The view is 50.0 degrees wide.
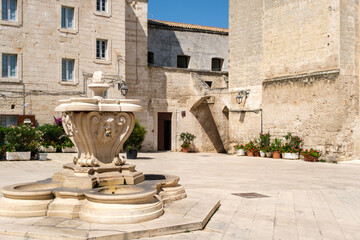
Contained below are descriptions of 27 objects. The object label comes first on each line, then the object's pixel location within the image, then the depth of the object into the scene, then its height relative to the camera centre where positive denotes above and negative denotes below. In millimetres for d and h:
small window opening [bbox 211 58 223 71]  26312 +4200
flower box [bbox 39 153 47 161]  14633 -1208
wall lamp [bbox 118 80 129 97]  18500 +1805
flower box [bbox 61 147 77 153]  17297 -1155
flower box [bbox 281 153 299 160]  16388 -1290
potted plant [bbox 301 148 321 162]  15461 -1174
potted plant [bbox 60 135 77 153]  17312 -975
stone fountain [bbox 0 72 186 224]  5156 -951
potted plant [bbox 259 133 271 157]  17656 -714
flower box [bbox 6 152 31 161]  14508 -1207
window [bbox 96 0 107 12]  19453 +6045
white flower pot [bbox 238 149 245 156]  18828 -1305
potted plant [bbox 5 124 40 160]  14516 -652
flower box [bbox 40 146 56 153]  17062 -1099
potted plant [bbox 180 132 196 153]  21609 -846
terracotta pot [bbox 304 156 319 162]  15484 -1338
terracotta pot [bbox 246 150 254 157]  18297 -1321
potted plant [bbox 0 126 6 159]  14648 -717
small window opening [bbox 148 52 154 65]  23891 +4161
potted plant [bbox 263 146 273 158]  17359 -1157
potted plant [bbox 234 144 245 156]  18828 -1204
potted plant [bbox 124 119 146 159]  16109 -730
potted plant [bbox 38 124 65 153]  16859 -567
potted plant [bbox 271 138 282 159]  16983 -993
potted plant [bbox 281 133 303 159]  16391 -924
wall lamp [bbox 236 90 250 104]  18828 +1513
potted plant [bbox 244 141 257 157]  18223 -1079
